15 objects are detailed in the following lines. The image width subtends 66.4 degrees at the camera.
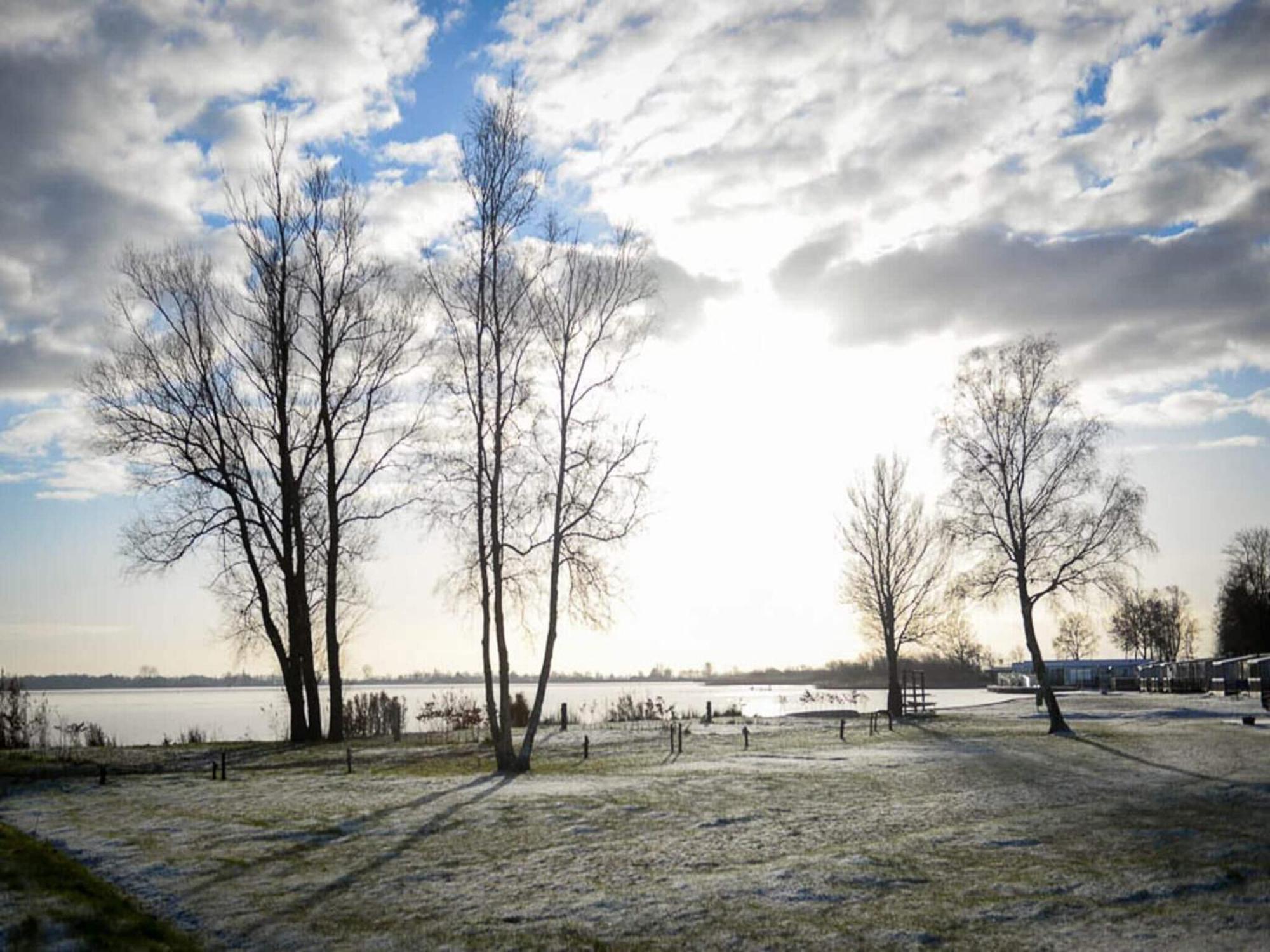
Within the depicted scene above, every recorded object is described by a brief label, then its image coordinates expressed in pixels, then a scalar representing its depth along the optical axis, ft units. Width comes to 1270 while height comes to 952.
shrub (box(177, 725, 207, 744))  124.88
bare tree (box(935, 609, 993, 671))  215.53
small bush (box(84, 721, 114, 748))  111.34
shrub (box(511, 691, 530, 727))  149.69
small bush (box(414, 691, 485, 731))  151.53
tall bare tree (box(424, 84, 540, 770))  85.05
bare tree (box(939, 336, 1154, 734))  117.39
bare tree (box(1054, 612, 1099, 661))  491.31
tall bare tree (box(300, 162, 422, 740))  114.32
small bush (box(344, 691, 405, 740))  146.20
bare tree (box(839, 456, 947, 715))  181.37
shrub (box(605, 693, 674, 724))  168.04
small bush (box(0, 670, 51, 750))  110.52
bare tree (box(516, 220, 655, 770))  88.43
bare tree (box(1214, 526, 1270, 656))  352.28
